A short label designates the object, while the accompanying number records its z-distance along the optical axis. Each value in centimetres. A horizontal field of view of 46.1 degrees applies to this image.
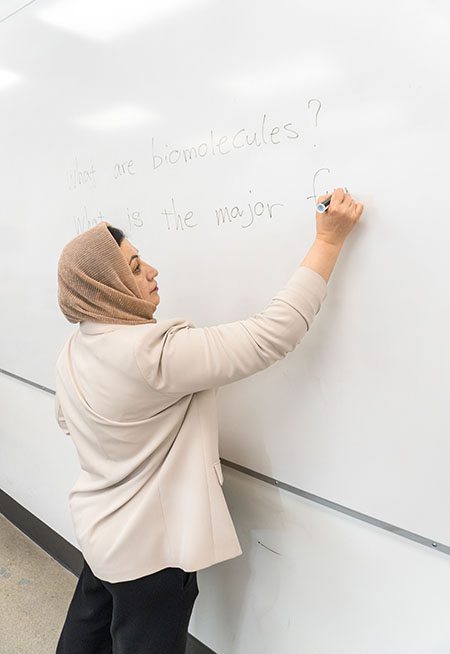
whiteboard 89
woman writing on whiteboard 98
